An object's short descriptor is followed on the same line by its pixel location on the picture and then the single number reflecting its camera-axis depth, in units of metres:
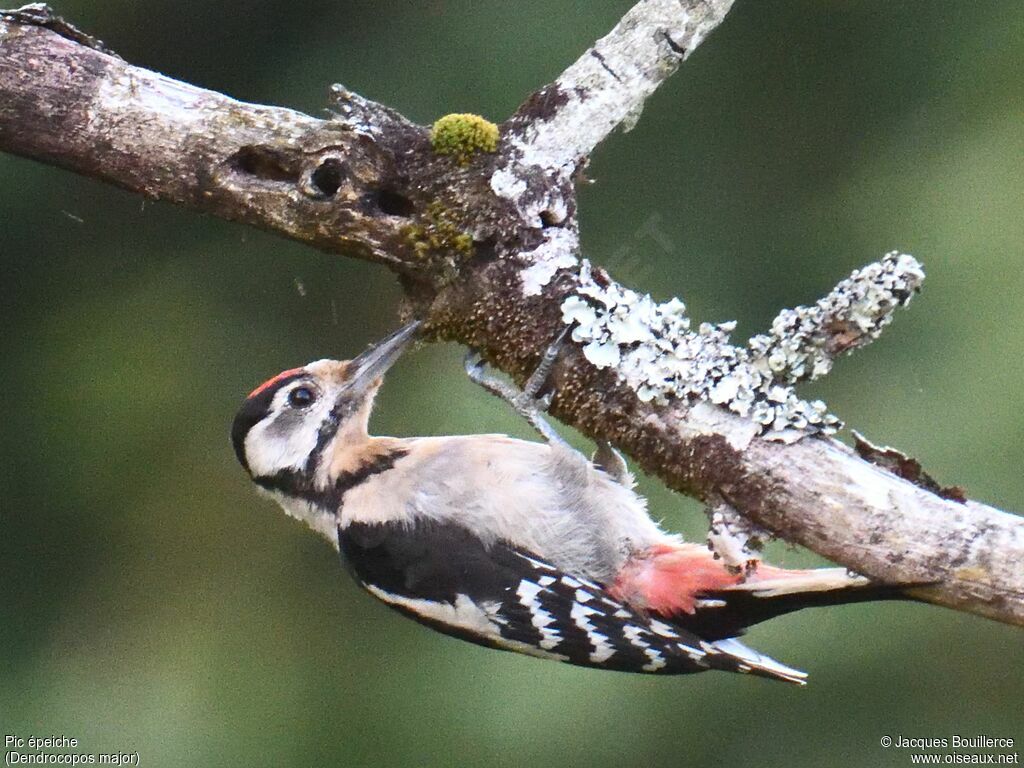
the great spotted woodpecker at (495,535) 5.65
